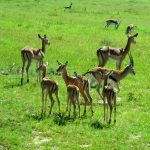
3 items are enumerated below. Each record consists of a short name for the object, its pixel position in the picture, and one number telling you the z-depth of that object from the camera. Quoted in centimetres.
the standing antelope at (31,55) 1911
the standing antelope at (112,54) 2048
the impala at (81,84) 1501
